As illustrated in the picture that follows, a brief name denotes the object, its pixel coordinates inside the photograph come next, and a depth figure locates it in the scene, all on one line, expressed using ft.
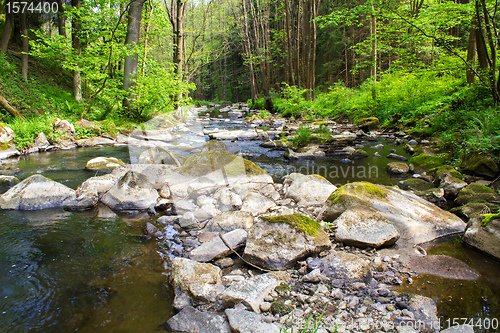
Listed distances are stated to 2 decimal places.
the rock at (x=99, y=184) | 17.19
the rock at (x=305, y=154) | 29.15
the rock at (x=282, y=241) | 9.98
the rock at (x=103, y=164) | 23.09
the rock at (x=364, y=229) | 10.82
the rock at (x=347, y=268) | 9.03
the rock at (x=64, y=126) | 32.90
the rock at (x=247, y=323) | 6.86
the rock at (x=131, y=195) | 15.87
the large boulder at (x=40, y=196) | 15.42
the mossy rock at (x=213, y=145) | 23.89
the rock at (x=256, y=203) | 14.96
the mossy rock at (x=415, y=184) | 18.57
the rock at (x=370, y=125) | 42.73
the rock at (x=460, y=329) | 6.70
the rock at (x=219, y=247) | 10.55
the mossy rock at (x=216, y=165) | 19.01
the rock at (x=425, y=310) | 7.20
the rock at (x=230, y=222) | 12.98
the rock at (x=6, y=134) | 27.91
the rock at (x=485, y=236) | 10.28
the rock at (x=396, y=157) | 26.04
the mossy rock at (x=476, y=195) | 14.55
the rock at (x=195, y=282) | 8.39
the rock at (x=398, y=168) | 22.31
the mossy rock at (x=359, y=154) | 28.45
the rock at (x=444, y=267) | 9.36
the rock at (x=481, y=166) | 17.94
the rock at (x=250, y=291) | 7.89
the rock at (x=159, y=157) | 21.92
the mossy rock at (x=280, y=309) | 7.72
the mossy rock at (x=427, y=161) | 22.00
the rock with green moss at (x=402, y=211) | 11.82
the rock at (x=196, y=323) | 7.25
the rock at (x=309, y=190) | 15.98
